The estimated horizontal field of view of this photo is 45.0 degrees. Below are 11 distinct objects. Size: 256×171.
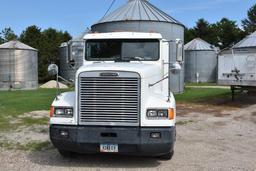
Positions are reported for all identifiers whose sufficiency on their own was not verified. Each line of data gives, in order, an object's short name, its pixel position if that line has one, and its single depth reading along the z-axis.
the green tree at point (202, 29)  61.74
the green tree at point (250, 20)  64.54
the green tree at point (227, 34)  57.33
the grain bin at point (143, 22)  20.00
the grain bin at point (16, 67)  26.66
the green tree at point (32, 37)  43.25
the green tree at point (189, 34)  61.11
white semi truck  5.49
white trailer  13.94
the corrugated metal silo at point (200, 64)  37.78
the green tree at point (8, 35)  49.73
